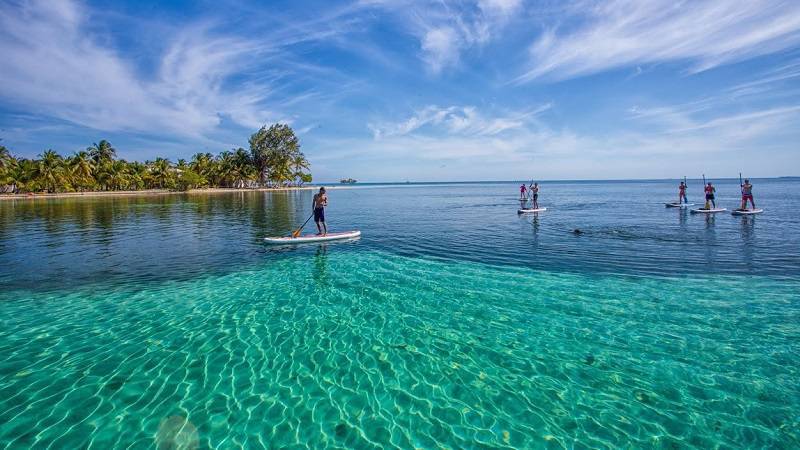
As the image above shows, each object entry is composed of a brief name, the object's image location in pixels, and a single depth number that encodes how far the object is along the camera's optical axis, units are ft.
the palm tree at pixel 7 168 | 228.22
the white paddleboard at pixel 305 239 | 66.39
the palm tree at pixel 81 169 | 259.39
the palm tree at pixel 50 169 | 242.17
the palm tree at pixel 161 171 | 320.50
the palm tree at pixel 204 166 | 346.54
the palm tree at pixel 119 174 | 285.17
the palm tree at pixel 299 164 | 399.46
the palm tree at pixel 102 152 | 288.10
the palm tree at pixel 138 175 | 305.94
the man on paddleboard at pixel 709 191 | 106.00
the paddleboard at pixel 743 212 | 95.33
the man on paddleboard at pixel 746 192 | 96.84
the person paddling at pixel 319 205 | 66.75
